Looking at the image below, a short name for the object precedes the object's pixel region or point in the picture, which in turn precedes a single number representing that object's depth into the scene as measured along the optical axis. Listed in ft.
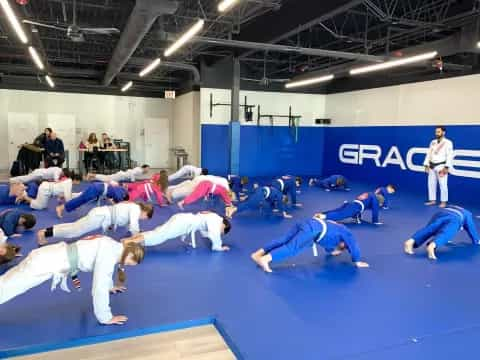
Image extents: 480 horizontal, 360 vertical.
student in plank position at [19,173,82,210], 22.85
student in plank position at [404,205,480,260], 15.79
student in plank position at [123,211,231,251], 15.19
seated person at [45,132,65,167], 39.17
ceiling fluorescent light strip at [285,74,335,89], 34.92
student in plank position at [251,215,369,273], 13.46
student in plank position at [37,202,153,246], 15.75
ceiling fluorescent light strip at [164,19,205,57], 20.86
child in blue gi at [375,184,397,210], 25.77
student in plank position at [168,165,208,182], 31.00
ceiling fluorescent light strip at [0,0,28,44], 17.31
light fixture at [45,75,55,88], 41.52
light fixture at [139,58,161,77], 32.67
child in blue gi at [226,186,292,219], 22.83
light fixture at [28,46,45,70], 27.74
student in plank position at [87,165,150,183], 30.87
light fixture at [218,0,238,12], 17.04
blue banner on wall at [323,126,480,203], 30.27
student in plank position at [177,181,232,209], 23.08
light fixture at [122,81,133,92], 45.95
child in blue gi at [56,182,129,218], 20.61
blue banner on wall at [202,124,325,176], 42.73
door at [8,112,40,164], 47.39
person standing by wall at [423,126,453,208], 27.68
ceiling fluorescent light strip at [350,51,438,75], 24.59
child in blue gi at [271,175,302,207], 26.40
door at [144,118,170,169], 53.98
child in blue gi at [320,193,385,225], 20.06
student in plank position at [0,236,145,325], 9.12
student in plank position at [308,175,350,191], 34.35
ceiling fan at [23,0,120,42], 20.30
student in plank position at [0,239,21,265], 13.20
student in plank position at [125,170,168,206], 24.29
